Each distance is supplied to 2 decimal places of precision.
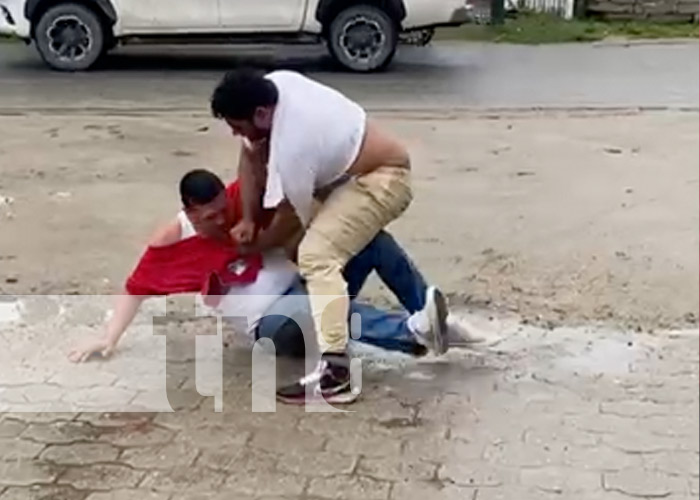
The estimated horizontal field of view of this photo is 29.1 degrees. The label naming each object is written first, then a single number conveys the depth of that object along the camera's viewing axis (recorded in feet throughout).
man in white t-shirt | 13.84
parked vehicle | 41.19
